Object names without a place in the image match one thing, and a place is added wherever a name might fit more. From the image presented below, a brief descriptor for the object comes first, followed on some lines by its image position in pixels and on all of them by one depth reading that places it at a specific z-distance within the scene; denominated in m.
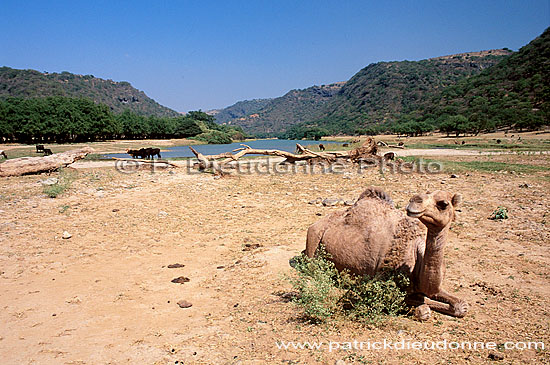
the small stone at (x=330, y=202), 9.89
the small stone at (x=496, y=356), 2.92
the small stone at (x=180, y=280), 5.30
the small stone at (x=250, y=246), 6.75
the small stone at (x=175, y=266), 5.93
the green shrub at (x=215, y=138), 61.98
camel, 3.18
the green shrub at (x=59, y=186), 10.17
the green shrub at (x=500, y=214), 7.75
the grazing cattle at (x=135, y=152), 21.65
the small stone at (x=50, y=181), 11.58
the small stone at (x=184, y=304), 4.49
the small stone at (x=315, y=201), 10.26
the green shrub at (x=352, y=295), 3.69
